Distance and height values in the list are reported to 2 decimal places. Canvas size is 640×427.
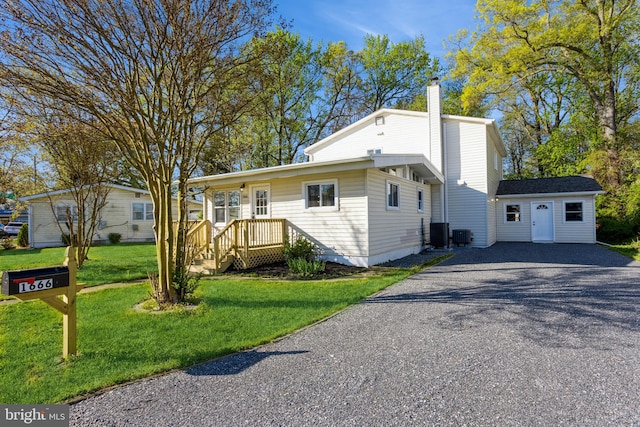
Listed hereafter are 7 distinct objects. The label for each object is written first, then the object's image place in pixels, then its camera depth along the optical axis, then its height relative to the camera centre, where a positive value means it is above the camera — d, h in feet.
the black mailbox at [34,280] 9.74 -1.74
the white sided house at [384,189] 32.09 +3.05
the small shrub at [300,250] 32.30 -3.12
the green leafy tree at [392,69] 86.79 +36.98
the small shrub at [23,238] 62.34 -2.69
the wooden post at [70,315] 11.87 -3.22
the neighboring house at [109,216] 61.57 +0.97
